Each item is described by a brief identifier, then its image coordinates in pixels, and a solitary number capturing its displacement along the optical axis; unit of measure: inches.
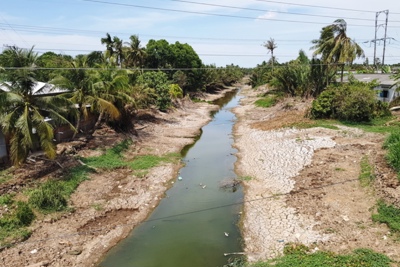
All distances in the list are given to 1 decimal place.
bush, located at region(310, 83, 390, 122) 977.5
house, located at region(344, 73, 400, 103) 1167.6
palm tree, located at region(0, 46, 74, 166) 553.1
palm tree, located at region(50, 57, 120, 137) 767.1
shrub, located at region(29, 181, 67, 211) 507.8
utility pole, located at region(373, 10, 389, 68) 1940.2
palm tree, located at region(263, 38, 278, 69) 2281.4
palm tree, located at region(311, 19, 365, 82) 1146.0
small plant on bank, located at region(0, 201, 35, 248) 432.7
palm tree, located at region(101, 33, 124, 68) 1551.4
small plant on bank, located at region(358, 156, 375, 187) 550.5
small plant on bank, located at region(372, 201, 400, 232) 413.1
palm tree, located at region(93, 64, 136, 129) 820.2
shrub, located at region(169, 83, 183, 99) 1534.2
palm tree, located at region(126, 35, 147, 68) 1595.4
